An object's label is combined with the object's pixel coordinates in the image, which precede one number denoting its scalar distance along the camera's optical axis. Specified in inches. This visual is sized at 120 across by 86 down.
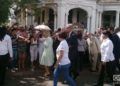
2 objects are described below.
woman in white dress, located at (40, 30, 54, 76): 229.7
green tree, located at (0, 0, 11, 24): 300.0
